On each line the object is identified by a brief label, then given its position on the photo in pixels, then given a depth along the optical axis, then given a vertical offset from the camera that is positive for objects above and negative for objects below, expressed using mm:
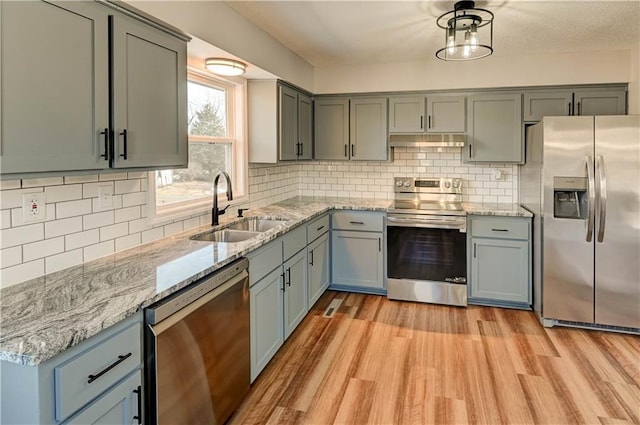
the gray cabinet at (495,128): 4082 +652
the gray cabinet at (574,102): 3893 +872
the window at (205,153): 2846 +336
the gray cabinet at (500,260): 3807 -582
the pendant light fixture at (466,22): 2623 +1112
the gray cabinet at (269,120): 3725 +662
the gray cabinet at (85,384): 1185 -570
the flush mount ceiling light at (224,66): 2867 +881
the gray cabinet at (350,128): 4445 +710
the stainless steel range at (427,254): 3865 -539
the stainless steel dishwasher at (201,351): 1599 -675
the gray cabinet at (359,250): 4188 -538
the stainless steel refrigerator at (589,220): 3205 -180
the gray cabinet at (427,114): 4223 +818
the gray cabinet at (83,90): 1399 +410
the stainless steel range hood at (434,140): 4137 +542
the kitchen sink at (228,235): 2898 -283
